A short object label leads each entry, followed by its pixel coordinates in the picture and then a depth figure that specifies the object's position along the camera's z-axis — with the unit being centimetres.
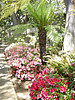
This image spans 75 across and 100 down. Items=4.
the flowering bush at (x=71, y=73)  258
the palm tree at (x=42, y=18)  402
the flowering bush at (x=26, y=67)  369
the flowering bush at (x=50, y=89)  230
